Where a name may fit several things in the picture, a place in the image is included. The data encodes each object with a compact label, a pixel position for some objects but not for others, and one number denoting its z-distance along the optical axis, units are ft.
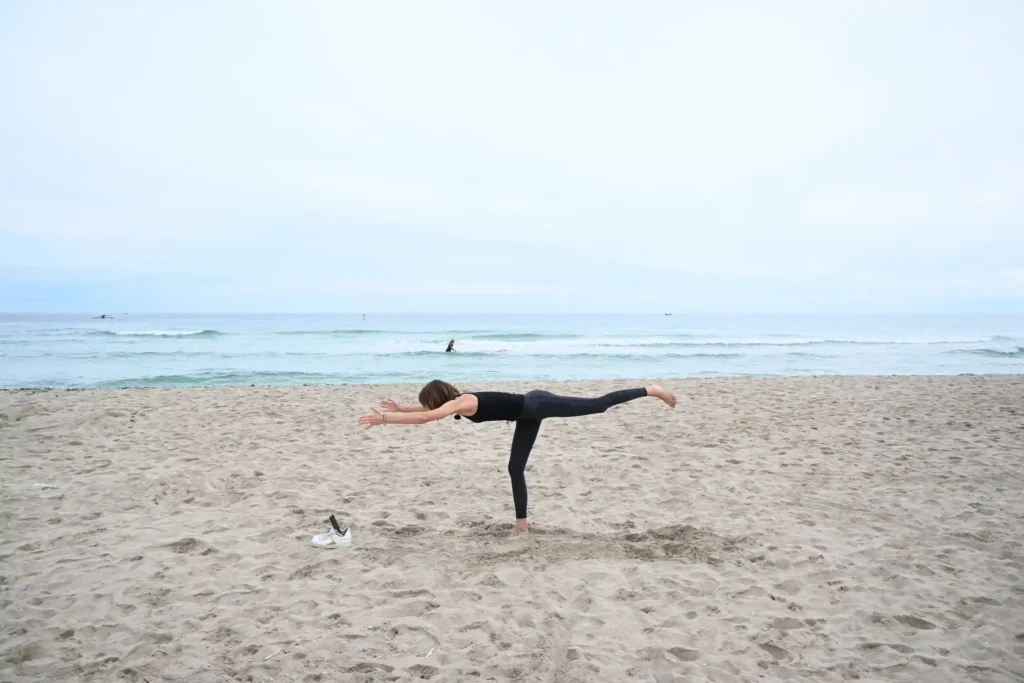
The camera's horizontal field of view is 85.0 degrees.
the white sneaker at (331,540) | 15.52
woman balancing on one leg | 13.42
